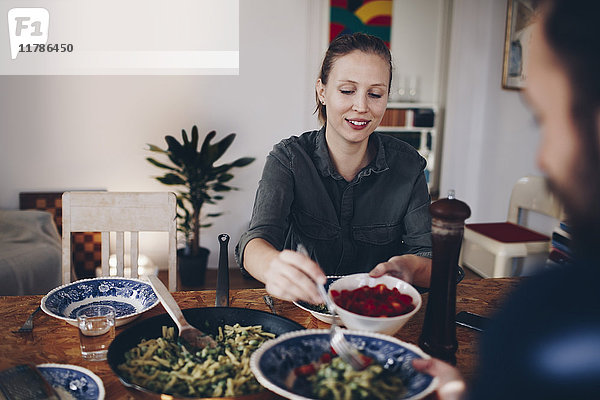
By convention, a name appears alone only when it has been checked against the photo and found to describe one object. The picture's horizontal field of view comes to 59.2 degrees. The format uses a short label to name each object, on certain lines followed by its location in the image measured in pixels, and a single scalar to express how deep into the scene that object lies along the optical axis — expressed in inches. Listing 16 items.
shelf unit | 213.9
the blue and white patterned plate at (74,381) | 35.5
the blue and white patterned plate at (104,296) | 50.6
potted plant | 142.2
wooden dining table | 41.9
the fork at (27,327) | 47.0
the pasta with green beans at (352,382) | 32.0
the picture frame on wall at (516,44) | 146.3
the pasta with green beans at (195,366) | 35.7
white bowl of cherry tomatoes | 41.3
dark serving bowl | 40.8
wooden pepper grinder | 40.4
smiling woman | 64.0
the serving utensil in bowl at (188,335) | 41.9
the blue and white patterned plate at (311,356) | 32.6
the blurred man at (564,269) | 17.8
